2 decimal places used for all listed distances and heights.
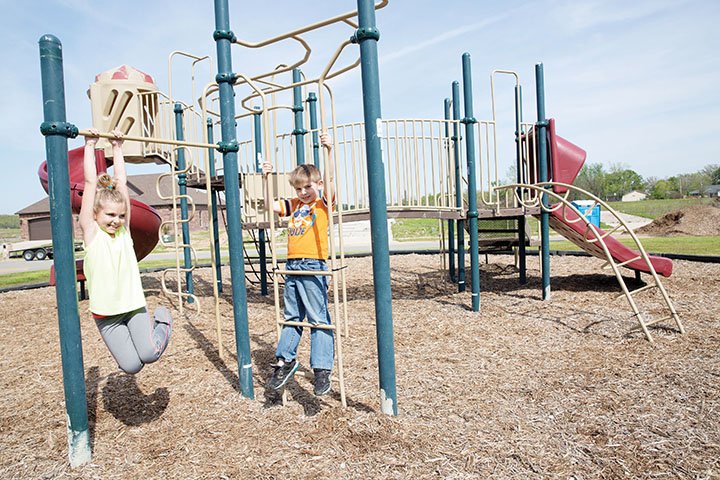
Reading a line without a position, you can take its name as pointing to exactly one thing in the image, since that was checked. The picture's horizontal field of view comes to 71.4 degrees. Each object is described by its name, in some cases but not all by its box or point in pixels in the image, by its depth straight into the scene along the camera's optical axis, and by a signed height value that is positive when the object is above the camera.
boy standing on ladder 3.17 -0.39
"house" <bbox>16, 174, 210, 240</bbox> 36.31 +1.48
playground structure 2.65 +0.52
